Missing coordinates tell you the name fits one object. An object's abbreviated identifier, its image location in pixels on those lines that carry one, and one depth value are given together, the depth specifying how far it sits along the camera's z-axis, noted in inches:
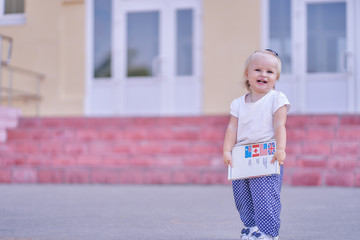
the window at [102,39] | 455.8
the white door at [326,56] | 410.0
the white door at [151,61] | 435.8
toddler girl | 124.8
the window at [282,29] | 424.5
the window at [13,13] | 470.0
